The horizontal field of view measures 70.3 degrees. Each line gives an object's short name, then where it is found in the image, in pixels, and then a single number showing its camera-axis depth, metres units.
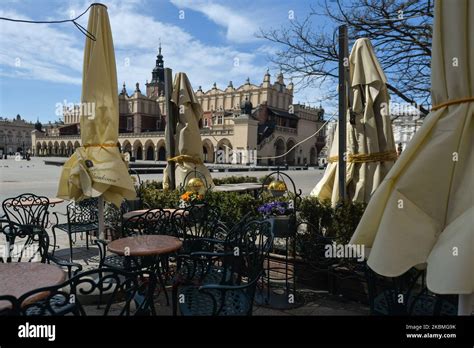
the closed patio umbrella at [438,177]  1.86
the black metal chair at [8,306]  1.83
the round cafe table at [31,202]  5.78
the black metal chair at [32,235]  3.31
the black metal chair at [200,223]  4.17
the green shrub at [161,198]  6.39
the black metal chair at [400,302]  2.65
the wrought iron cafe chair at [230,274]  2.71
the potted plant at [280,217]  4.17
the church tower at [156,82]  85.81
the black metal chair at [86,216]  5.73
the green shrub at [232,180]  11.03
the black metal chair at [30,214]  3.71
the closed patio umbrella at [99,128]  4.19
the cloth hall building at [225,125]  53.47
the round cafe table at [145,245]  3.19
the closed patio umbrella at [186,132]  7.67
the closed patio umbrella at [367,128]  5.03
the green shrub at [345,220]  4.29
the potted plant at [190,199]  5.82
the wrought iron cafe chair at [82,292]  1.91
